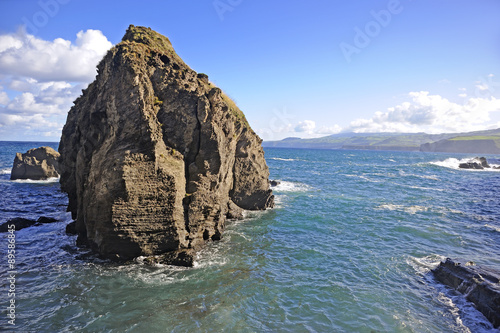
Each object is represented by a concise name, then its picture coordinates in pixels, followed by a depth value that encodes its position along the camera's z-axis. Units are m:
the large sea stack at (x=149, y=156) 17.16
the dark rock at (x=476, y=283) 13.48
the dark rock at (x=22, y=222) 22.97
